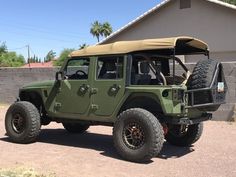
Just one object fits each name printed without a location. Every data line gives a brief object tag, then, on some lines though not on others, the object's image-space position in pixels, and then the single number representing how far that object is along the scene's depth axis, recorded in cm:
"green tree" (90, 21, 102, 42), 4362
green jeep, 463
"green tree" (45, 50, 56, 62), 5776
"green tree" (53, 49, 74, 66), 3053
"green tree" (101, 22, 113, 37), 4366
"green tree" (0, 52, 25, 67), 2748
